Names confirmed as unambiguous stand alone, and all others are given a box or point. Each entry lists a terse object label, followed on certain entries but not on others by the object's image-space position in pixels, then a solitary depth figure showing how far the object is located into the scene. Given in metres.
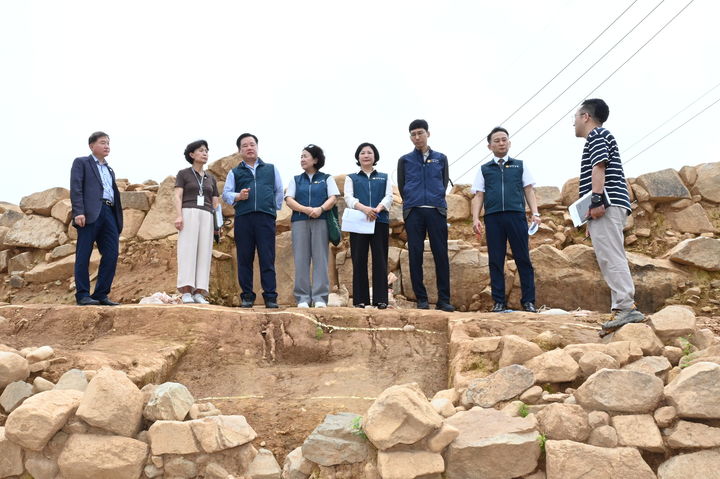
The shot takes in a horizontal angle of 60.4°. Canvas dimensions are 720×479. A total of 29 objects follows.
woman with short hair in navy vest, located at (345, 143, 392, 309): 5.63
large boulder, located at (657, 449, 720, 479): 2.89
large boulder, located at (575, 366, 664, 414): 3.14
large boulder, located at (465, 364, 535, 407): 3.36
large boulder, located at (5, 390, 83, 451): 3.12
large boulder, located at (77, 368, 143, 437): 3.13
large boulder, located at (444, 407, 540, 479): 2.95
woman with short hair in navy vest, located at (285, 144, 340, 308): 5.66
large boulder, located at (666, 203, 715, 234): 7.76
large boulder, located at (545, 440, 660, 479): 2.89
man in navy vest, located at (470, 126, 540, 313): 5.53
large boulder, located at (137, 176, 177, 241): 8.32
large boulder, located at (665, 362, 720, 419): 3.00
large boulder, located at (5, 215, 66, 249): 8.56
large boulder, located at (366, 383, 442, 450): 2.94
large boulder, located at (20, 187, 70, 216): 8.77
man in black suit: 5.50
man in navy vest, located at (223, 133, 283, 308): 5.66
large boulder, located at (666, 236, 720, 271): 6.98
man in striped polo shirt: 4.13
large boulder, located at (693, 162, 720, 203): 7.89
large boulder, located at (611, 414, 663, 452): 3.01
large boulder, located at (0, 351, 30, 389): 3.46
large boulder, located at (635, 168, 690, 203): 7.88
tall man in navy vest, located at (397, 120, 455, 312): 5.61
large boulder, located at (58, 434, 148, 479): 3.06
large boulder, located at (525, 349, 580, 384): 3.47
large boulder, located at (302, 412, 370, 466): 3.01
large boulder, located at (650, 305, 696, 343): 3.85
